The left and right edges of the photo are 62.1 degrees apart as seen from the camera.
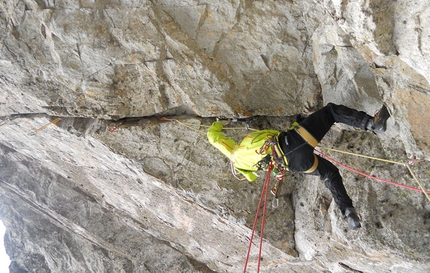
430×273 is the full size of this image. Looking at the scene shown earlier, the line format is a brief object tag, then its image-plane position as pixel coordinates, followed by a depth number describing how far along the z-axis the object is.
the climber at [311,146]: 3.97
